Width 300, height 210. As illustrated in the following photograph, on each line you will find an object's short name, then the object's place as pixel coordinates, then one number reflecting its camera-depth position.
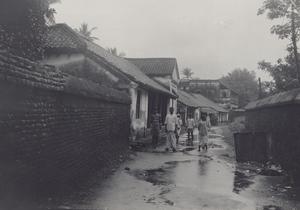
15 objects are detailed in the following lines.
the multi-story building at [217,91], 78.62
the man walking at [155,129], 17.98
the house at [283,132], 10.02
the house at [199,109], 40.87
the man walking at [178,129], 19.79
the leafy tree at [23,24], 18.38
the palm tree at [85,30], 48.63
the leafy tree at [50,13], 20.59
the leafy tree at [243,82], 86.94
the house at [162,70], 34.25
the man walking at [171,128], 15.48
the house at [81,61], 18.09
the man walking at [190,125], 19.74
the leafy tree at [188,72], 95.69
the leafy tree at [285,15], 27.27
